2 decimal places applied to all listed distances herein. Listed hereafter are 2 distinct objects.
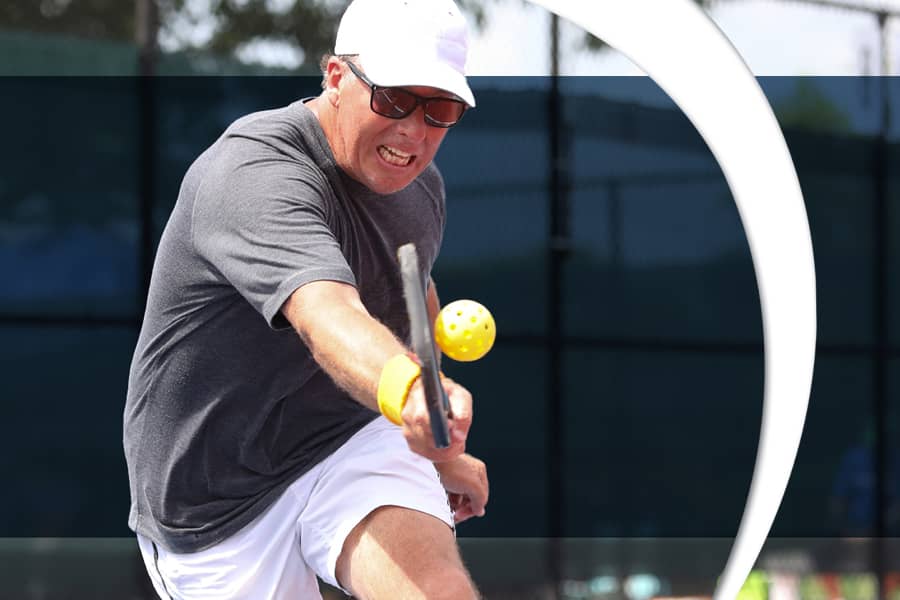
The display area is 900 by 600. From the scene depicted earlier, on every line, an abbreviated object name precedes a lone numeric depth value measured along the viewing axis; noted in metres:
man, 4.50
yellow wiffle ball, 4.29
